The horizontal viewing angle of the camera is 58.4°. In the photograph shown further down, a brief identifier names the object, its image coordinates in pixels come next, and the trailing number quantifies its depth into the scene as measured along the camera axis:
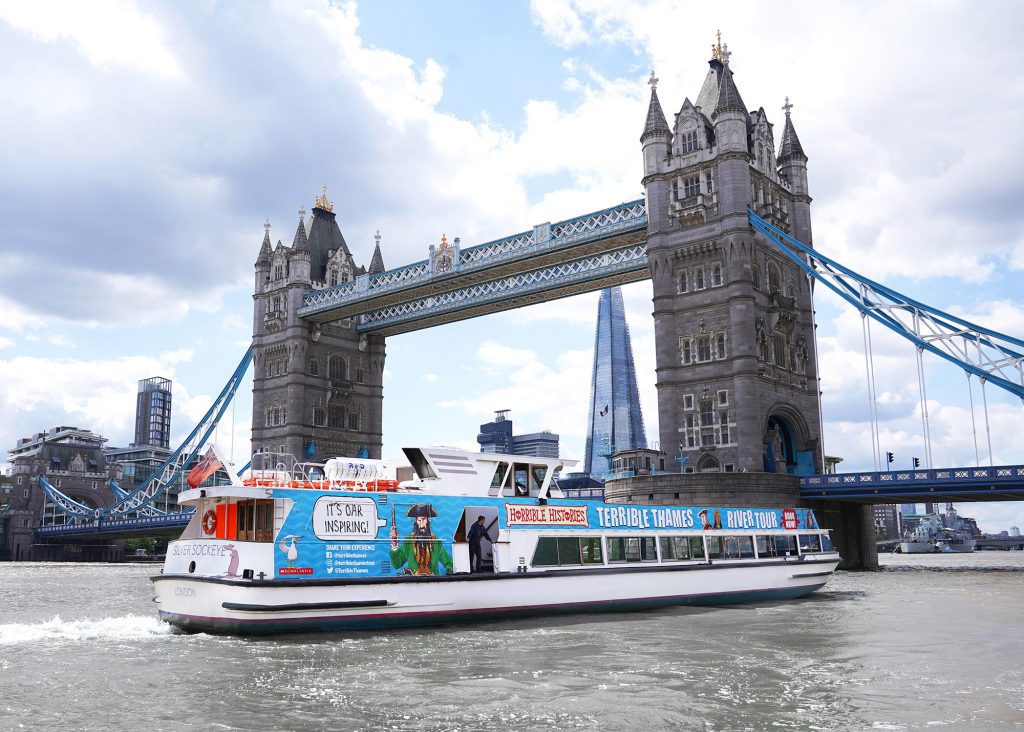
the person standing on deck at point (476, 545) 23.72
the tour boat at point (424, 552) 20.83
